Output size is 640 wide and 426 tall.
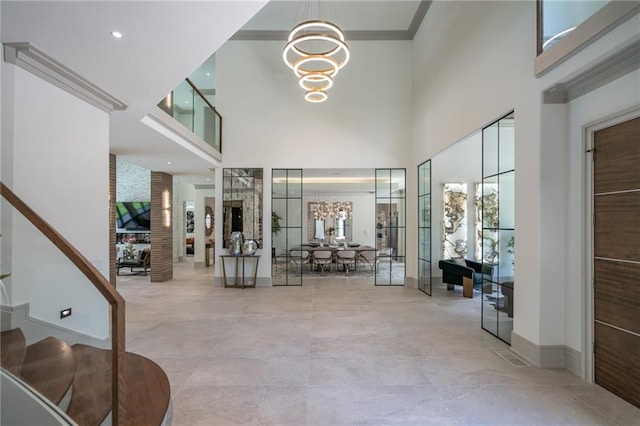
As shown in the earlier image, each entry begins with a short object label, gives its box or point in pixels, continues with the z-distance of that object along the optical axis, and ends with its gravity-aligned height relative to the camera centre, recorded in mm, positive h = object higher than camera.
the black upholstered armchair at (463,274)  7074 -1393
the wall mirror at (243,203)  8297 +297
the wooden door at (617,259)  2824 -417
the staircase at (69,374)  1920 -1008
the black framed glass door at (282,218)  8492 -104
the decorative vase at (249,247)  8109 -852
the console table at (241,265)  8031 -1344
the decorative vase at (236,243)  8117 -762
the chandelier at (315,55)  5098 +2876
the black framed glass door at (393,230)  8719 -477
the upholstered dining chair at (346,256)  10102 -1341
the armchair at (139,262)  10281 -1573
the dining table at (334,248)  10227 -1116
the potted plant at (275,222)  8762 -217
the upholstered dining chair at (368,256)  10773 -1431
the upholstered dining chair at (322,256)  10102 -1342
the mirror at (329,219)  14359 -212
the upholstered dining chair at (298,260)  10670 -1500
